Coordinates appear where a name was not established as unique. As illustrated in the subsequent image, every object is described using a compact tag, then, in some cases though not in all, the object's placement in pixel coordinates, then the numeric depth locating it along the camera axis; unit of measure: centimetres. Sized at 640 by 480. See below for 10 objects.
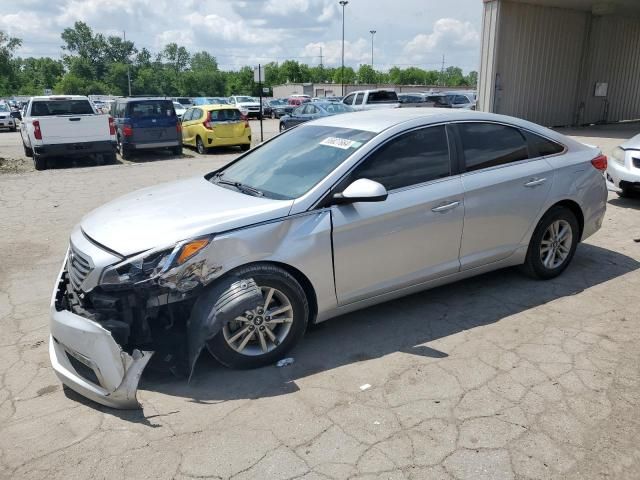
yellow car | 1675
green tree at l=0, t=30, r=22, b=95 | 6069
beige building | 1750
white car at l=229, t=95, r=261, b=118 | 3531
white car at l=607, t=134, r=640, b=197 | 754
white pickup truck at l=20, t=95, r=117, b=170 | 1329
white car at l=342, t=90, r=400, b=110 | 2172
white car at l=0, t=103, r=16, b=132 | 2955
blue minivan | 1554
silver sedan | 319
